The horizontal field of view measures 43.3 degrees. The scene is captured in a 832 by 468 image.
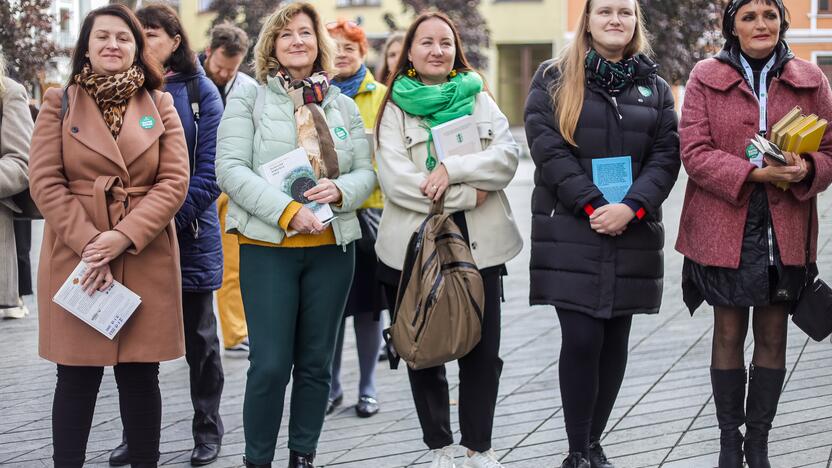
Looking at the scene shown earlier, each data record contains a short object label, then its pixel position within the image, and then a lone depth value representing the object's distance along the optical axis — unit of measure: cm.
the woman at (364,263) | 558
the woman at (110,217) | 412
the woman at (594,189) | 441
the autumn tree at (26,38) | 1077
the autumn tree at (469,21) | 2889
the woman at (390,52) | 668
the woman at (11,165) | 488
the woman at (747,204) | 429
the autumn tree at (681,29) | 1659
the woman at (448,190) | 455
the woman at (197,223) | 489
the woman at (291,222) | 438
